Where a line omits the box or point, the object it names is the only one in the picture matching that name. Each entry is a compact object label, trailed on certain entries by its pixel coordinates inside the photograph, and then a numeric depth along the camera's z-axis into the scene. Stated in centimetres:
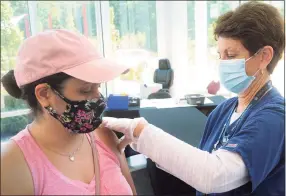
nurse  101
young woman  81
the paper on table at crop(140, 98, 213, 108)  274
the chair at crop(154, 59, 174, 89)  473
